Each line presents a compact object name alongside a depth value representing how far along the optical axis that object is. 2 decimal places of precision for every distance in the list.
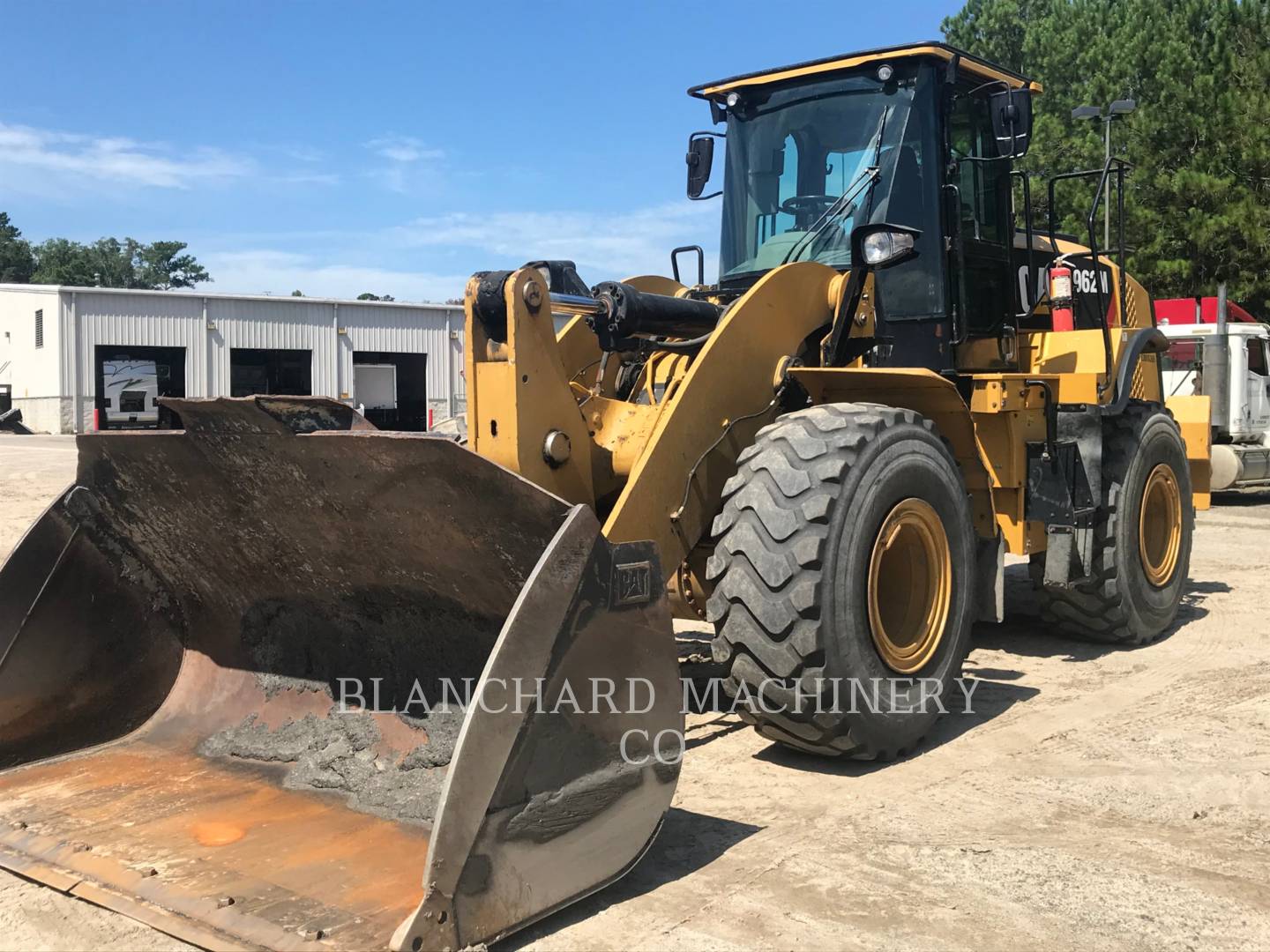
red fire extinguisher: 7.14
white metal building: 32.44
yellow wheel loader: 3.29
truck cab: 16.17
